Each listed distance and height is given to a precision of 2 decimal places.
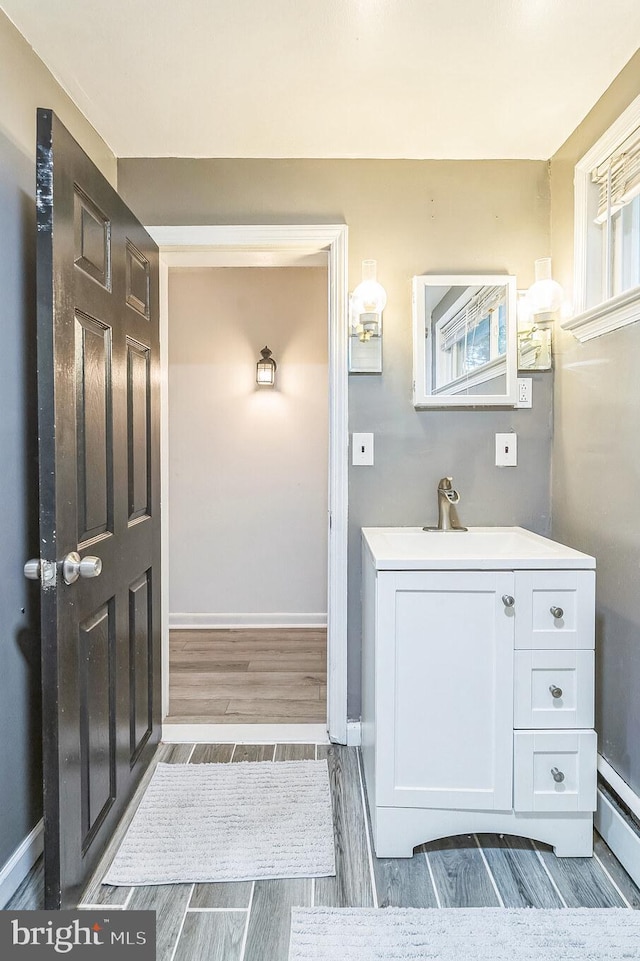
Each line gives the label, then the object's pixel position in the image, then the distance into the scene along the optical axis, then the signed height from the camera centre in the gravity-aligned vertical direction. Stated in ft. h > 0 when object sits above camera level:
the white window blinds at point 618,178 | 5.32 +3.03
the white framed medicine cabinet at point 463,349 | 6.89 +1.51
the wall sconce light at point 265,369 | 11.10 +2.01
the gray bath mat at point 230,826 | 4.96 -3.80
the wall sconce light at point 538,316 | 6.49 +1.87
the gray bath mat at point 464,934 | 4.11 -3.80
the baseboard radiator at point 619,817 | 4.94 -3.47
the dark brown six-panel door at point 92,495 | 4.04 -0.28
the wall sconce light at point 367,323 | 6.61 +1.80
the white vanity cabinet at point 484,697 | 5.06 -2.24
